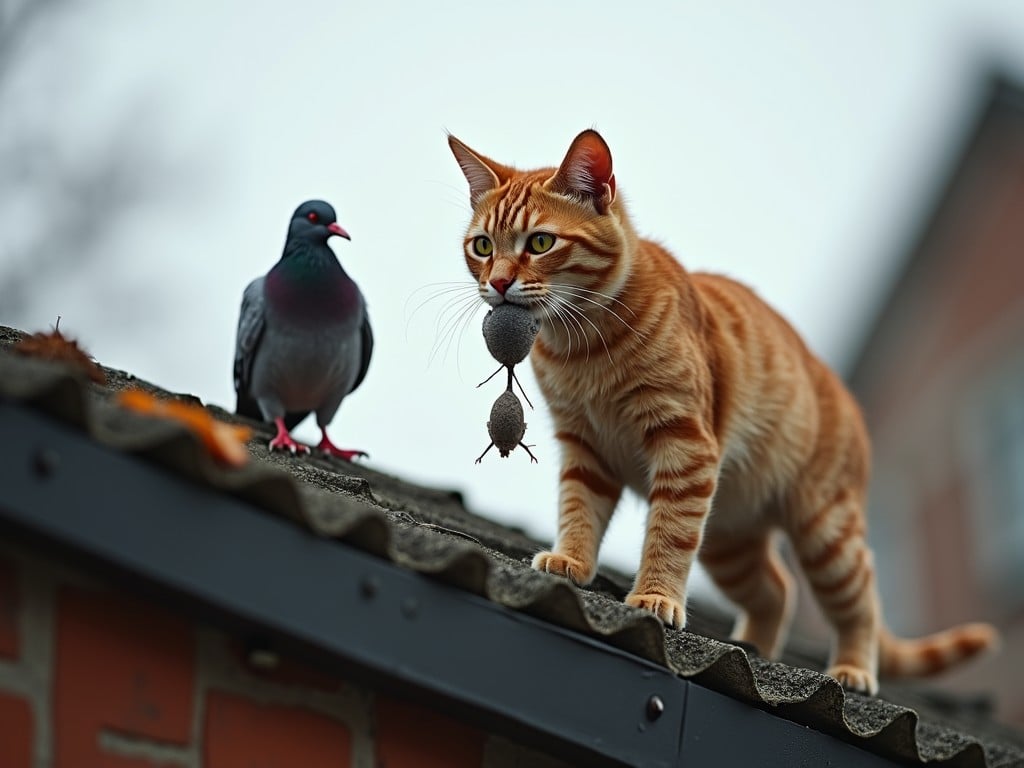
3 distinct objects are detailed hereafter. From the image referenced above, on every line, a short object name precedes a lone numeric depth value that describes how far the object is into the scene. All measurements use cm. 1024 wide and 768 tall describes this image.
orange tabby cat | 304
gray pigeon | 326
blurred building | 1277
